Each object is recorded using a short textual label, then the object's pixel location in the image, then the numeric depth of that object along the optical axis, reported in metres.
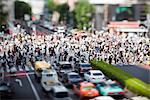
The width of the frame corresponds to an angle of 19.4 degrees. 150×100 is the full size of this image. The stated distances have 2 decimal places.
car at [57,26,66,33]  53.84
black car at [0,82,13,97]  27.95
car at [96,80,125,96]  27.75
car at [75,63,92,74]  35.22
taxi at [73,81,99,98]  27.81
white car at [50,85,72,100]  26.95
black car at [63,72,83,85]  31.09
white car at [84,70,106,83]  31.48
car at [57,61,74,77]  35.18
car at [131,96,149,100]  26.83
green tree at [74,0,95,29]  94.50
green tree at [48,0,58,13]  121.64
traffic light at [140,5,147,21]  104.75
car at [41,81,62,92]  29.09
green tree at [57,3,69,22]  109.31
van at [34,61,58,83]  31.27
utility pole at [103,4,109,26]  104.46
